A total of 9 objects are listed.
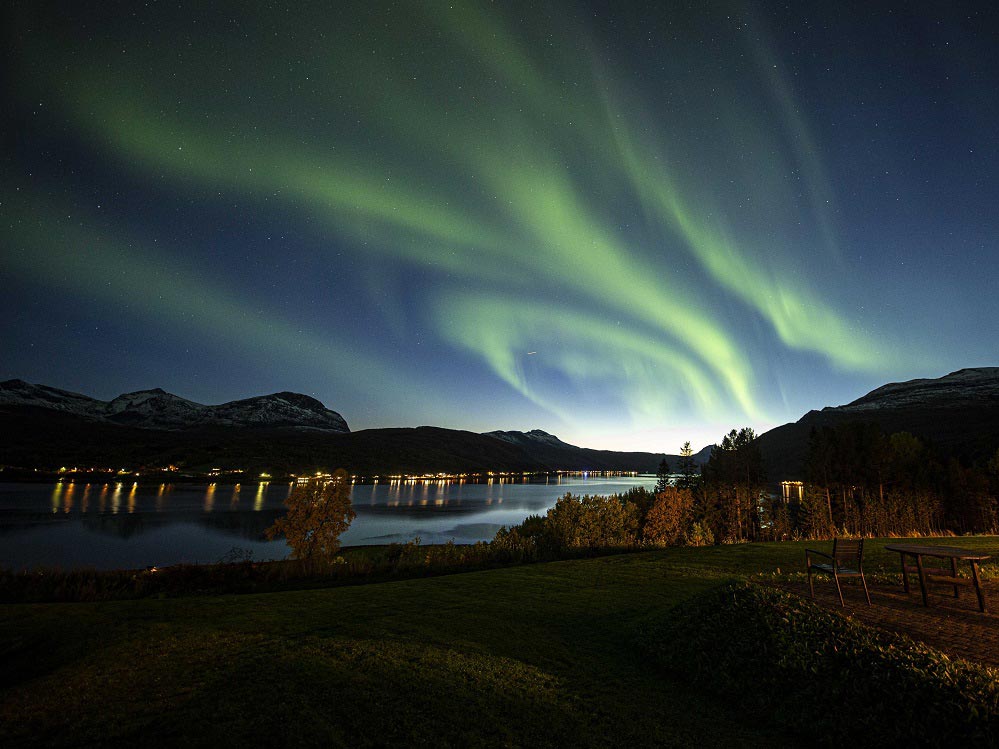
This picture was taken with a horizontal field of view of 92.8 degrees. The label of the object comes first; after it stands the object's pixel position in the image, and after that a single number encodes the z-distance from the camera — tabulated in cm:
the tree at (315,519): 2828
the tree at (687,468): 7488
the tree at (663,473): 7246
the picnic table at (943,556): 811
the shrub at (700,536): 2823
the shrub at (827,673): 493
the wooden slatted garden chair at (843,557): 836
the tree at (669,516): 3656
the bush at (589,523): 3166
